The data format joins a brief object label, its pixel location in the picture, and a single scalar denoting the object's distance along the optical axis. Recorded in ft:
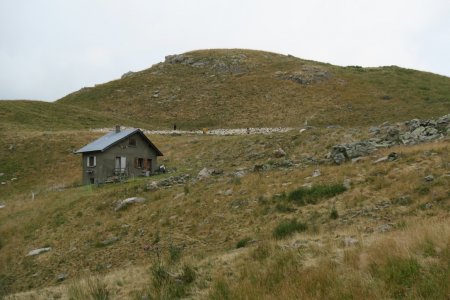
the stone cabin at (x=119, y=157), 145.28
